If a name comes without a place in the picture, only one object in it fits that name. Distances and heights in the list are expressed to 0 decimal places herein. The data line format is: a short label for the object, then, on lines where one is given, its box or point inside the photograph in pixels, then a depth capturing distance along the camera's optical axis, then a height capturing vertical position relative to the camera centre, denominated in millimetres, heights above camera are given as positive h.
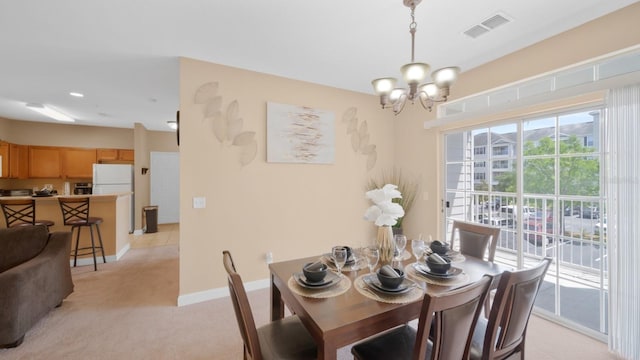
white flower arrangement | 1706 -198
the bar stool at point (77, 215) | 3631 -508
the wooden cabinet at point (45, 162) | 5762 +435
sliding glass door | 2264 -230
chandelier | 1742 +702
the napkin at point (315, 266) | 1504 -522
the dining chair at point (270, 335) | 1200 -919
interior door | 6816 -101
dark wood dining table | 1105 -640
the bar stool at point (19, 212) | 3355 -432
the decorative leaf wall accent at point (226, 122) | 2893 +694
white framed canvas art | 3262 +616
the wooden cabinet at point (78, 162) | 6038 +449
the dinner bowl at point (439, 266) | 1602 -552
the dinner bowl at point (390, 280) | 1393 -559
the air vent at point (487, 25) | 2143 +1364
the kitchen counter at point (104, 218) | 3832 -595
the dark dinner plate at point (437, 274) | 1605 -606
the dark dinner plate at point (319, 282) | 1457 -603
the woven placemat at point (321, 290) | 1381 -625
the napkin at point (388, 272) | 1417 -523
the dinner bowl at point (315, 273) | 1468 -541
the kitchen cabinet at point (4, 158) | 5246 +467
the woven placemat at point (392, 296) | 1320 -627
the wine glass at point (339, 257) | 1608 -492
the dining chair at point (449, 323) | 1039 -638
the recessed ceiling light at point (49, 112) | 4633 +1368
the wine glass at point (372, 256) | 1759 -585
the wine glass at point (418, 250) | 1854 -515
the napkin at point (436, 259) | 1622 -517
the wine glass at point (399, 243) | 1873 -470
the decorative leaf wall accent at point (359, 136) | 3844 +681
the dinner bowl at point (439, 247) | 1991 -540
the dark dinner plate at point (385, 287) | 1392 -608
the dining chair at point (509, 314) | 1272 -712
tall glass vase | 1800 -459
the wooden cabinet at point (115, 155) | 6312 +639
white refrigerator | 5852 +34
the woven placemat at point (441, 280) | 1538 -626
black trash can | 6152 -942
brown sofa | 2018 -861
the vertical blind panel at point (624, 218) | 1872 -297
